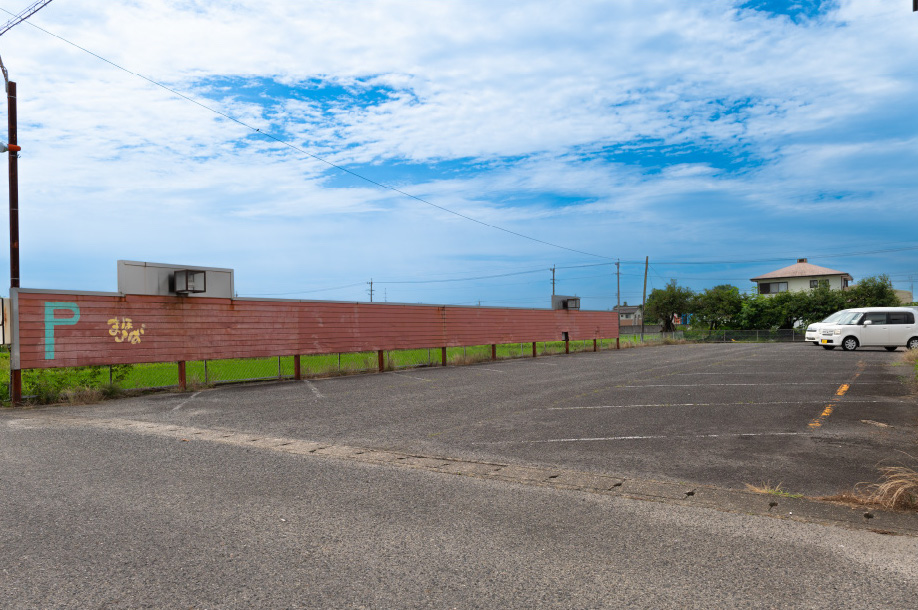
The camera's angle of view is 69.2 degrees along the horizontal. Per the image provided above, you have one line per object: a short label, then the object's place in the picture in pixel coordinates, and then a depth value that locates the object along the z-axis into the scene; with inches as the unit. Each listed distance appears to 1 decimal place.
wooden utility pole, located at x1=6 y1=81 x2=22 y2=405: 567.2
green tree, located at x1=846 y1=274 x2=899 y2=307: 2245.7
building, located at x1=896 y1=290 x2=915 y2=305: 3300.0
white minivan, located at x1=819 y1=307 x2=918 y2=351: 1143.6
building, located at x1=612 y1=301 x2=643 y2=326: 4360.5
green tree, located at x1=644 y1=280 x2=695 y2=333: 2839.6
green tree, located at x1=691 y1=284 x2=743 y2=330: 2442.4
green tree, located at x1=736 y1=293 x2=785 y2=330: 2293.3
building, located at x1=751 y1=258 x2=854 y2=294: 2982.3
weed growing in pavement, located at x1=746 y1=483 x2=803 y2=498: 224.7
